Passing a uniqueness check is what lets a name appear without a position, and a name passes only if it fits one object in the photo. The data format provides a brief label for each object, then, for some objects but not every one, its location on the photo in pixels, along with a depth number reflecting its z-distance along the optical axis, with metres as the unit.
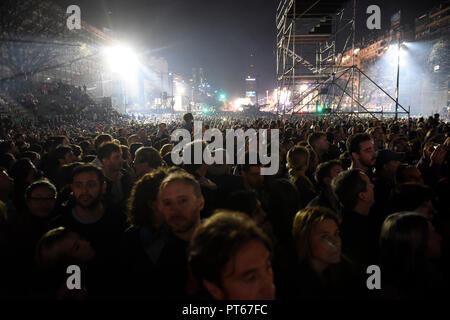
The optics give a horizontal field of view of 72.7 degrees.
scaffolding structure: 16.69
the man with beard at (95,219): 3.23
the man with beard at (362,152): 5.34
